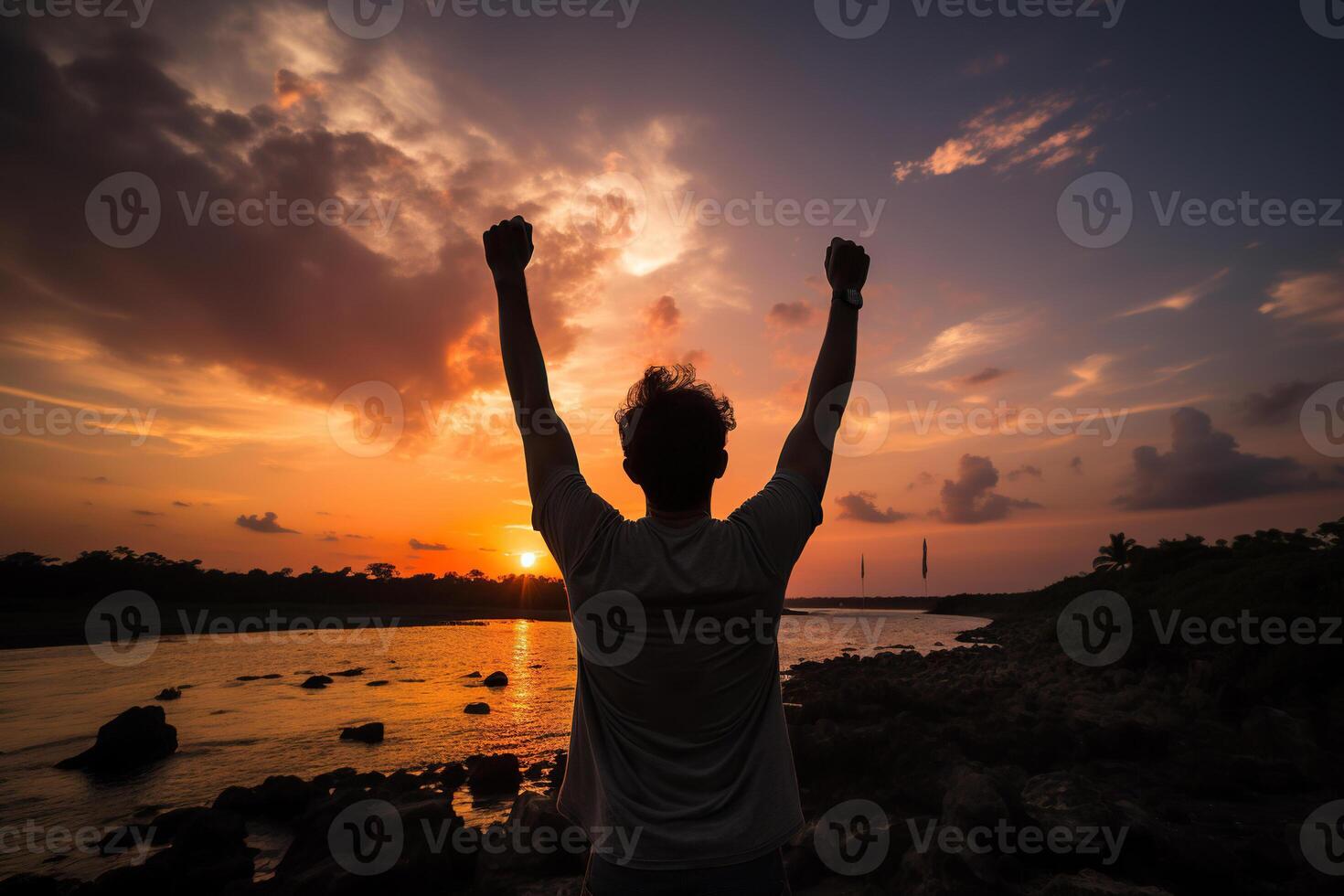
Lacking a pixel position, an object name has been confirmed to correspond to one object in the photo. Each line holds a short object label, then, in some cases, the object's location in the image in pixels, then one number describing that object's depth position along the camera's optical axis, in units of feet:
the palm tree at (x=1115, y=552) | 199.97
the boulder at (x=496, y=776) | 40.02
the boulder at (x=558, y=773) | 40.04
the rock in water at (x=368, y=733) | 54.19
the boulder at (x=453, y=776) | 40.68
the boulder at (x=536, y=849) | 23.88
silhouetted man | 5.37
